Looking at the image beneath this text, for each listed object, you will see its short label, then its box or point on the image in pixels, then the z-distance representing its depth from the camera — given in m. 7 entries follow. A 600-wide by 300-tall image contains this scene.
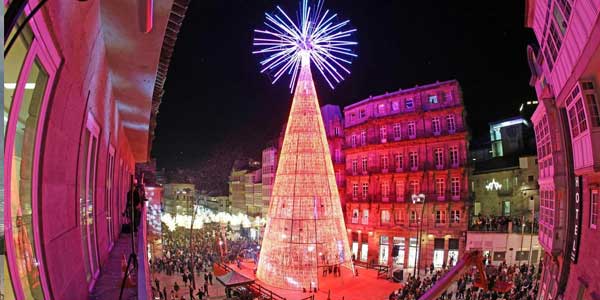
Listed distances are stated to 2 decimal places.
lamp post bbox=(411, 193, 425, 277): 37.35
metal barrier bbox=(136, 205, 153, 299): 4.71
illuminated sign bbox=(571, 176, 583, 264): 14.65
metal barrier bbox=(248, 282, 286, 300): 25.67
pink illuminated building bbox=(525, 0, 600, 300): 11.41
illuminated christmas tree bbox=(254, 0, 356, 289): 28.89
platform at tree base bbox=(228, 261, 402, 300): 27.31
